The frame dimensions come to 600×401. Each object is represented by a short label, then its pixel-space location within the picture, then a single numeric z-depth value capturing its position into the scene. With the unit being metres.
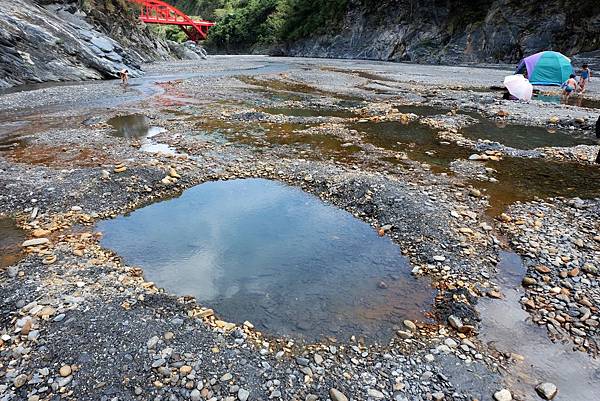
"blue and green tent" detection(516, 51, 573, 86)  27.80
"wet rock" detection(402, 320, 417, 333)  5.50
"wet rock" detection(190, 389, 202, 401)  4.32
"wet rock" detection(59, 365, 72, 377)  4.49
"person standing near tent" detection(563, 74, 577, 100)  23.73
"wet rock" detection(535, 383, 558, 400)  4.42
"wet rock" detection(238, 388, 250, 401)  4.35
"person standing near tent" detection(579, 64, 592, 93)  25.42
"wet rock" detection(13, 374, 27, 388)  4.36
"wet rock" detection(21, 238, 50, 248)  7.24
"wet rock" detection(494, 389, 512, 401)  4.38
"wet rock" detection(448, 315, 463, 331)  5.50
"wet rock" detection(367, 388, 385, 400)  4.41
